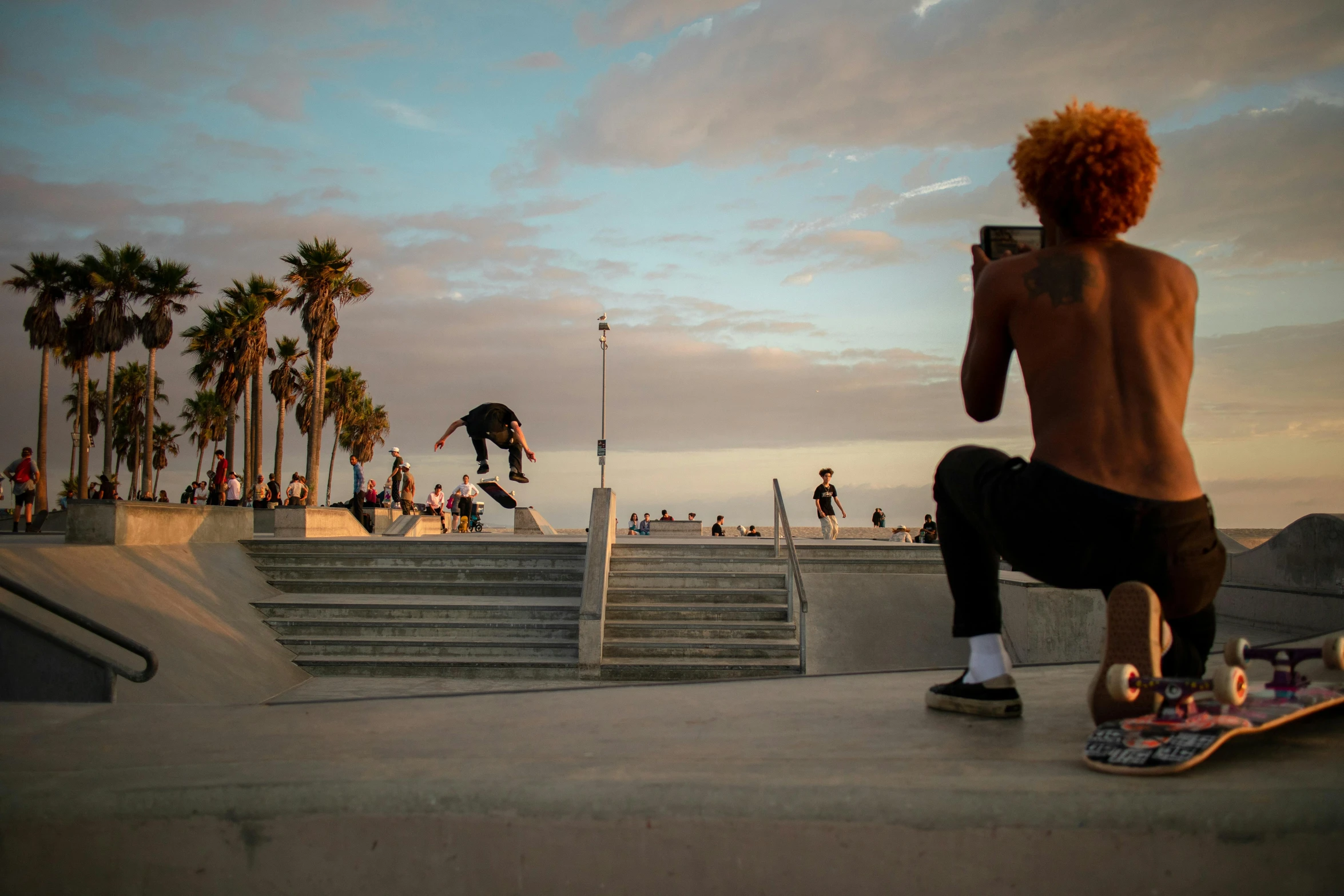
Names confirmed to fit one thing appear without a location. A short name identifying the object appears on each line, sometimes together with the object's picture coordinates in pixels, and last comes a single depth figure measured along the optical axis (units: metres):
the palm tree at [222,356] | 38.78
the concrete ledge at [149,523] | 10.57
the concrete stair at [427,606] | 10.48
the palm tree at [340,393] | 55.31
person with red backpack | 21.16
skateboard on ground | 1.68
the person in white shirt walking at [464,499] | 27.47
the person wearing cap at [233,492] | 22.25
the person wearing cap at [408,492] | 27.83
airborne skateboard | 19.62
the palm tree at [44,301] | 36.50
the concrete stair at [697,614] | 10.45
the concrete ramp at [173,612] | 7.93
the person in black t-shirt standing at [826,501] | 21.06
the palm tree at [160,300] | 36.47
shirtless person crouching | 1.96
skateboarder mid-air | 15.60
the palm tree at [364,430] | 63.28
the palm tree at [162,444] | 73.50
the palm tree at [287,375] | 46.62
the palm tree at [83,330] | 35.84
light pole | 35.00
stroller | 30.52
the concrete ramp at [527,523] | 28.44
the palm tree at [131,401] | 60.03
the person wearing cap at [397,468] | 28.16
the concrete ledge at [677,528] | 33.66
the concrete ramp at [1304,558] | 6.14
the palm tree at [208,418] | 62.81
